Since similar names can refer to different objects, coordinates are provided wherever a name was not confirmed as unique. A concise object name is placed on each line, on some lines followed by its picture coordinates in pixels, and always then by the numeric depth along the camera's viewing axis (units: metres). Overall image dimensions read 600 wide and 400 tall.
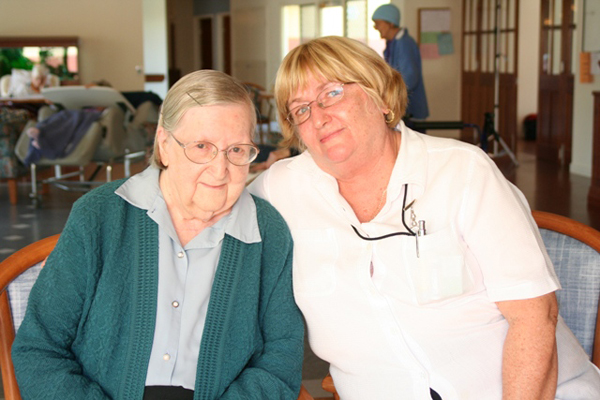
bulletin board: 11.77
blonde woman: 1.51
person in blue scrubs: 7.07
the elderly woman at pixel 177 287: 1.46
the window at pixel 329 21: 13.46
